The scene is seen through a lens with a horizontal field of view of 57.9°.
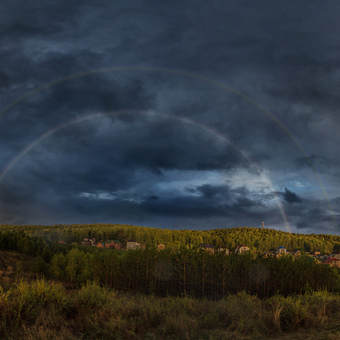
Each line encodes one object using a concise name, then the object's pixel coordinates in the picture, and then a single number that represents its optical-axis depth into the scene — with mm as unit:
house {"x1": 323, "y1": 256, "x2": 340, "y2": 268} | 121000
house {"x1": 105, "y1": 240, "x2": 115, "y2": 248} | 153775
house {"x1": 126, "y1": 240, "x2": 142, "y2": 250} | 150750
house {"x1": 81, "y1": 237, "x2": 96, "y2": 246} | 162200
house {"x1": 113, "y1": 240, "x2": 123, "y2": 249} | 157725
